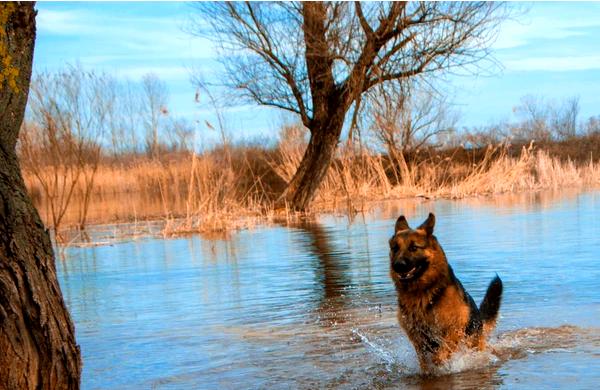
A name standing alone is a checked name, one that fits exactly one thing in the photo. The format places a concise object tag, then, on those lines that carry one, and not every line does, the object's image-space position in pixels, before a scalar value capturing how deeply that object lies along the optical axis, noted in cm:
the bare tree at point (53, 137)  1795
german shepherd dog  630
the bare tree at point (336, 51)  1991
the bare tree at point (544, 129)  4366
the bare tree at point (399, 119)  2077
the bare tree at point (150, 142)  3112
